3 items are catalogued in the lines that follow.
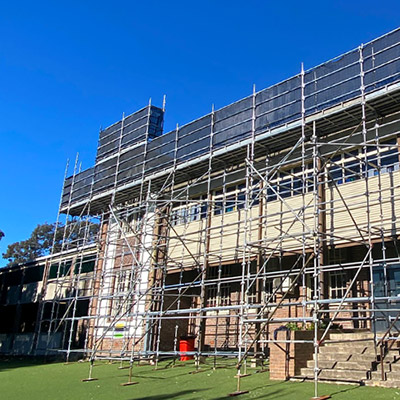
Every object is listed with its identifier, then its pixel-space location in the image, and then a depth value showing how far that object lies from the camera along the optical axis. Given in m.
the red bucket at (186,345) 15.92
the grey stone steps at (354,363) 8.75
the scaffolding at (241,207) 13.04
